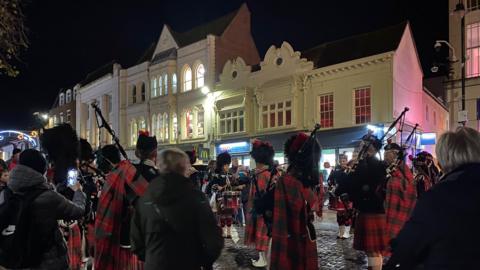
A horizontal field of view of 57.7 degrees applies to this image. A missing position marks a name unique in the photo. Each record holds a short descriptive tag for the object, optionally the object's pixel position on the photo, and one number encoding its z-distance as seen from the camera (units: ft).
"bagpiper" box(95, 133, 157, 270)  15.97
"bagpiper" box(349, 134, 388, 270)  20.66
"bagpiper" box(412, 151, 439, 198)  32.24
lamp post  46.41
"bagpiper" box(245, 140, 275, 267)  24.32
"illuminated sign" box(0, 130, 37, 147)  43.32
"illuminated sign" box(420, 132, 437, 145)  62.59
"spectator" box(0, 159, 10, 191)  20.21
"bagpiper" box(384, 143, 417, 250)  20.95
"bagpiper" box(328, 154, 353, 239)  34.45
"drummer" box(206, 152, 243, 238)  35.73
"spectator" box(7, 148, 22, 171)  26.17
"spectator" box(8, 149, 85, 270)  12.21
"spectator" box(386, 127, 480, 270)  7.72
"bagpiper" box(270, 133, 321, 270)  15.12
